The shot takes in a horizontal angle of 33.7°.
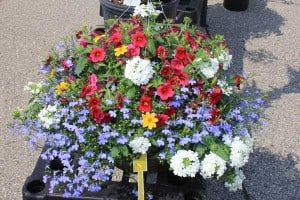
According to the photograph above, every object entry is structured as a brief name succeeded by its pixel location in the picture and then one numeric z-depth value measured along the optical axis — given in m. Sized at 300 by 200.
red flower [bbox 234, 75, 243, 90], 2.02
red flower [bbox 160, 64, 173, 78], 1.88
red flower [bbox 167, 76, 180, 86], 1.85
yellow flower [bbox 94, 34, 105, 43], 2.02
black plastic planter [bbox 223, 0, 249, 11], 4.90
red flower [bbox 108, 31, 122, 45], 1.95
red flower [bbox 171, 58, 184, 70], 1.89
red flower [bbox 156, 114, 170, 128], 1.78
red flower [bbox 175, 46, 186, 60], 1.91
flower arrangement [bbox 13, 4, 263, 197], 1.77
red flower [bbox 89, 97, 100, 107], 1.79
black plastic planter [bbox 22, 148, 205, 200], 1.82
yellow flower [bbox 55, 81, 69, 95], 1.91
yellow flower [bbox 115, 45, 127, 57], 1.91
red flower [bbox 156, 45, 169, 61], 1.92
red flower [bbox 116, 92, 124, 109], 1.79
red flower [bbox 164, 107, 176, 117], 1.81
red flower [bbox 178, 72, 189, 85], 1.85
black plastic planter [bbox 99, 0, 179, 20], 3.00
